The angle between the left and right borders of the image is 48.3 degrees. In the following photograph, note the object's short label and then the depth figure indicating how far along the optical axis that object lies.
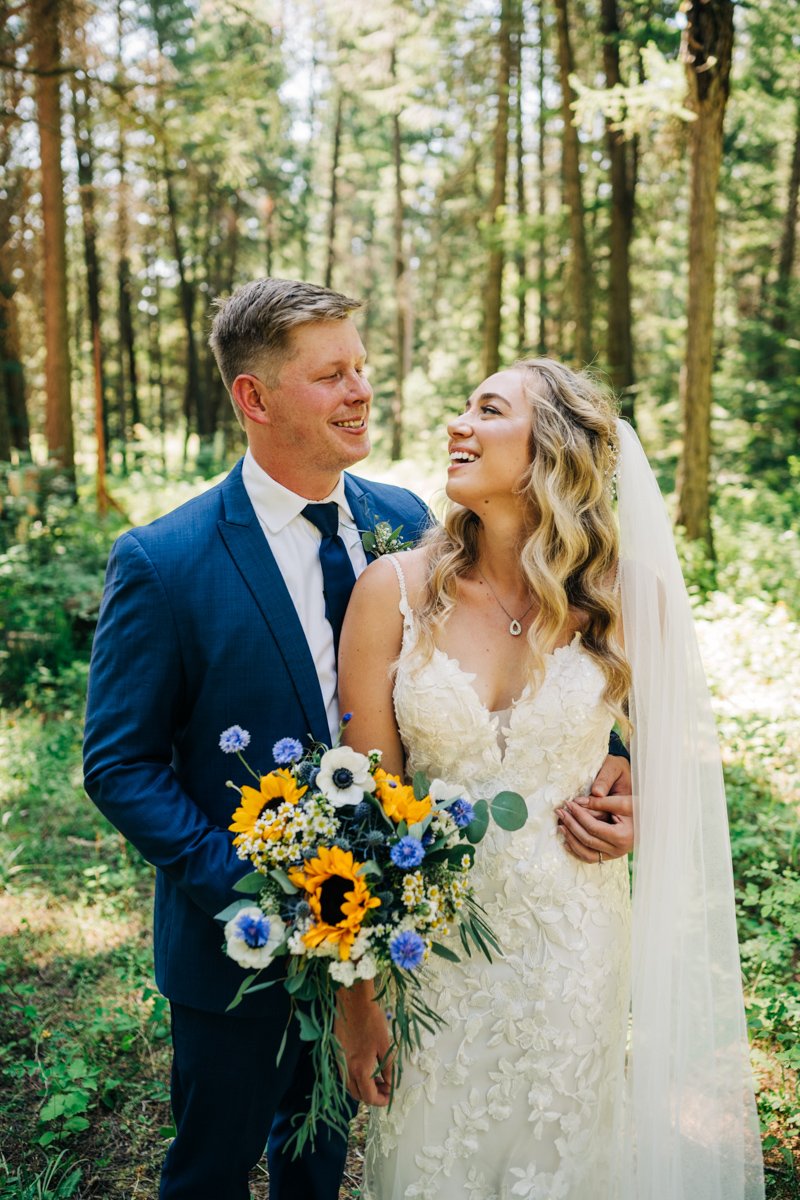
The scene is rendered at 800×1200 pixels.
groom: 2.22
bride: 2.42
